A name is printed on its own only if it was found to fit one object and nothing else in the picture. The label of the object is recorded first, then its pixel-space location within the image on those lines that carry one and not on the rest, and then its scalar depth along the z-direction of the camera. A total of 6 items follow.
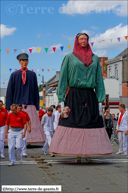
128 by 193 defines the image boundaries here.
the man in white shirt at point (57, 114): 14.97
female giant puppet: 9.33
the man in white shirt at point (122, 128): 13.05
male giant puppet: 13.01
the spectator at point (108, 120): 15.66
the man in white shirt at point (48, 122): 12.64
